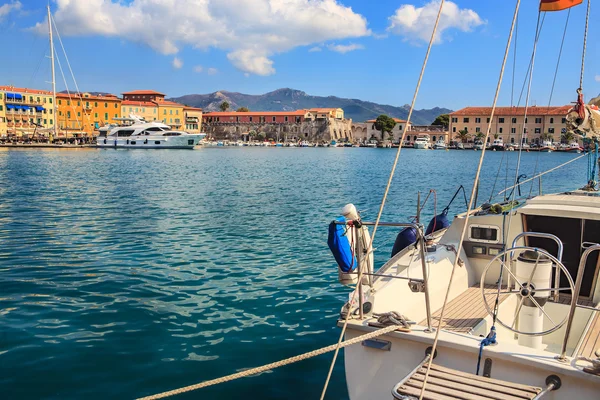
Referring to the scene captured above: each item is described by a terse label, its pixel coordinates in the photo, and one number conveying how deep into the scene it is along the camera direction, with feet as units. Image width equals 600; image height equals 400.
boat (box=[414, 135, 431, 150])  420.36
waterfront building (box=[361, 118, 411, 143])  499.38
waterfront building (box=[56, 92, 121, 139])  363.35
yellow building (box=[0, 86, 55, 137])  316.81
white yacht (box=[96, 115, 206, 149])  275.80
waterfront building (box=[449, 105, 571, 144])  368.89
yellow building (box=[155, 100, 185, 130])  425.28
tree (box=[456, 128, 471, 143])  415.64
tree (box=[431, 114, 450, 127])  484.66
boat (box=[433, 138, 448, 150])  420.44
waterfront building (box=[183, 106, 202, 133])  466.70
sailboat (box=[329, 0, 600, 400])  12.96
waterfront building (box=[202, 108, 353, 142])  505.25
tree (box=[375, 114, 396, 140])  495.41
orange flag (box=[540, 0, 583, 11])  33.96
